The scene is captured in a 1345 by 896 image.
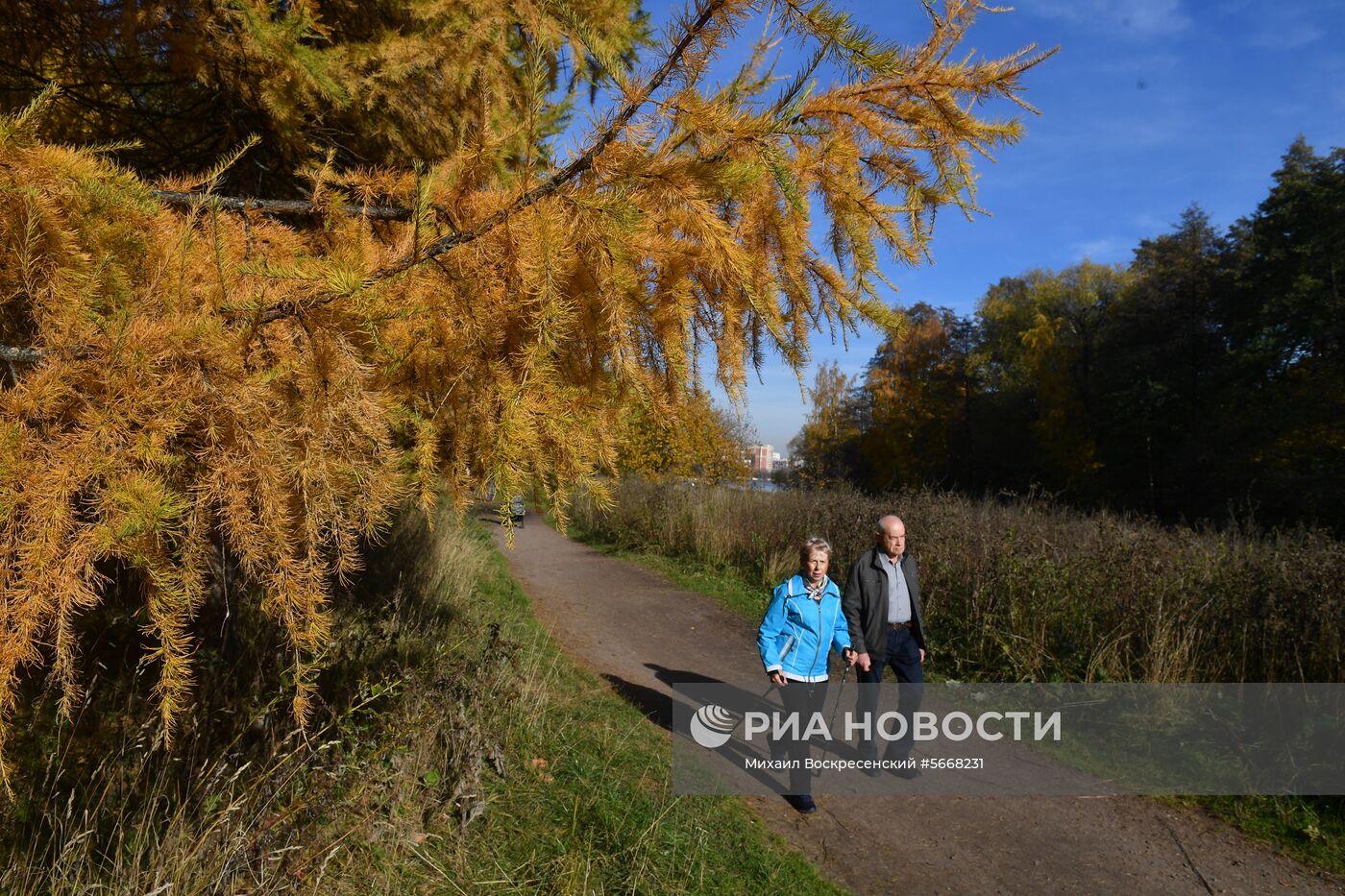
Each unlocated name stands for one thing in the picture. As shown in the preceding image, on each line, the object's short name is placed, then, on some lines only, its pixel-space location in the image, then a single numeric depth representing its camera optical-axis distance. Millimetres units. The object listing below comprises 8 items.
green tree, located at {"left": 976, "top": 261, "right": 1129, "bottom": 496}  30297
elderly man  4551
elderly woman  4148
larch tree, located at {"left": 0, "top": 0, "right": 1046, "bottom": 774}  1560
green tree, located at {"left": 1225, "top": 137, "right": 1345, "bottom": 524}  19219
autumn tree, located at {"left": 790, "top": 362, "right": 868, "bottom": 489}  36312
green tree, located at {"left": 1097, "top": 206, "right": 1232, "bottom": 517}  25203
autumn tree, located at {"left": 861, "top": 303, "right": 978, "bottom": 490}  36875
